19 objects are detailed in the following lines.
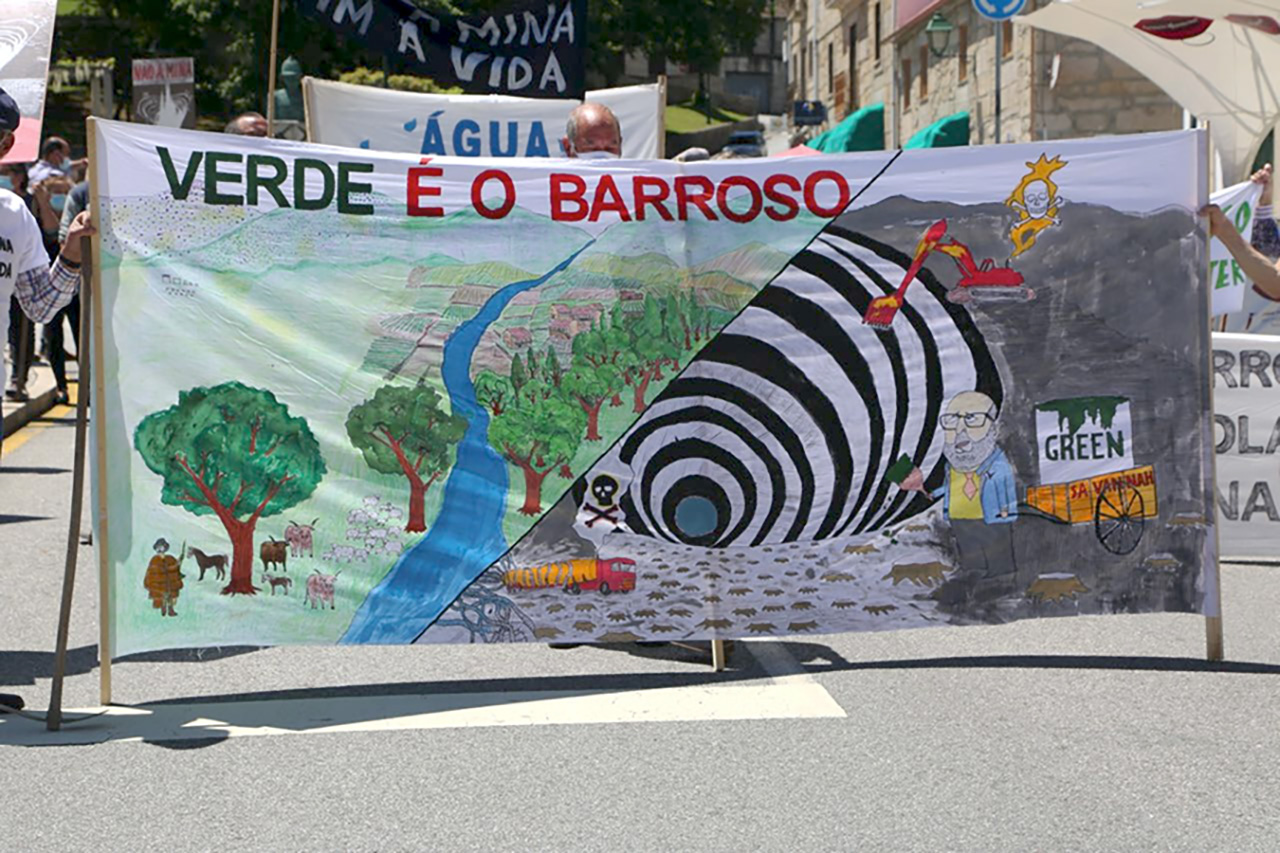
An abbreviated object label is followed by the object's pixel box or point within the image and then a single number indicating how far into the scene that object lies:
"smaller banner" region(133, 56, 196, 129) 20.58
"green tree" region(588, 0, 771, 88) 63.07
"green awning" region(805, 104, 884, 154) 31.28
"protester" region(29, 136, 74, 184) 16.37
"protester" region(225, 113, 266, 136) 9.28
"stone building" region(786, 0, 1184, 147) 28.45
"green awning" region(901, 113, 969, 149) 24.86
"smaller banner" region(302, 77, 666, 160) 12.08
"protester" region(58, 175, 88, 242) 13.39
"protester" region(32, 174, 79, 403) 15.23
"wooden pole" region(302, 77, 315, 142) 11.43
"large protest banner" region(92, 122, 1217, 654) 6.25
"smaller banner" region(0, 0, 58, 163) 7.90
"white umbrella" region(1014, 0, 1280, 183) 14.18
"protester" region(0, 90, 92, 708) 6.05
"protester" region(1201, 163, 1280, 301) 6.71
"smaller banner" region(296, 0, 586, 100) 11.16
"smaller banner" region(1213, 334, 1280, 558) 8.28
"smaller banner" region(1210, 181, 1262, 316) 9.14
